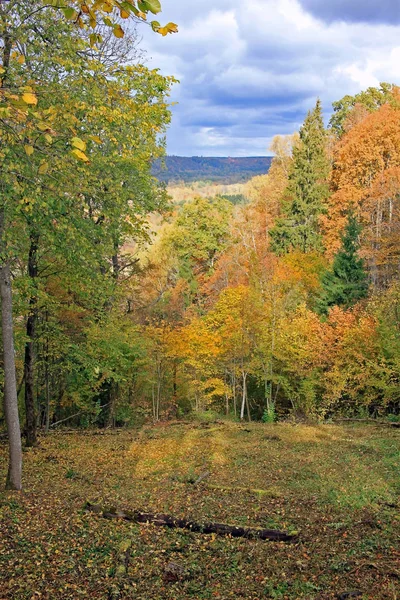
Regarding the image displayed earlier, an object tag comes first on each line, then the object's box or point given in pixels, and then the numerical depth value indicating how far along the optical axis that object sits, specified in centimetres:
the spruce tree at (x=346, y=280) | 2456
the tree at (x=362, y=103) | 3969
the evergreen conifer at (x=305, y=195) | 3628
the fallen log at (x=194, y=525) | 648
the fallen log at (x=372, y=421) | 1694
